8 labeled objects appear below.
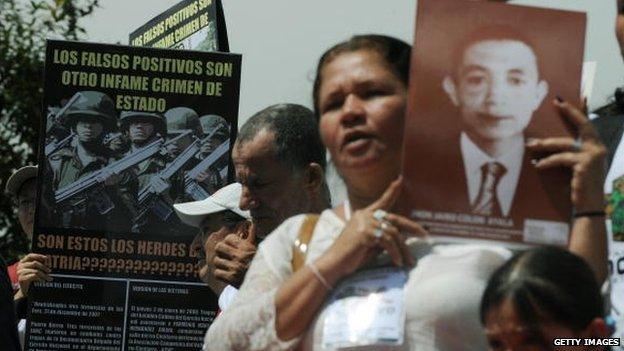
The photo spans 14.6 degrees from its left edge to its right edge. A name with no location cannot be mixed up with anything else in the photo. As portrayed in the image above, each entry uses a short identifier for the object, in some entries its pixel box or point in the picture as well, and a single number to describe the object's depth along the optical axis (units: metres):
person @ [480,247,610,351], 5.06
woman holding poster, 5.31
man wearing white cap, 7.89
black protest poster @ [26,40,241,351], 9.65
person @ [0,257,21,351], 9.08
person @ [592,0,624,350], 6.32
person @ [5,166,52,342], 11.90
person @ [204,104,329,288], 7.61
